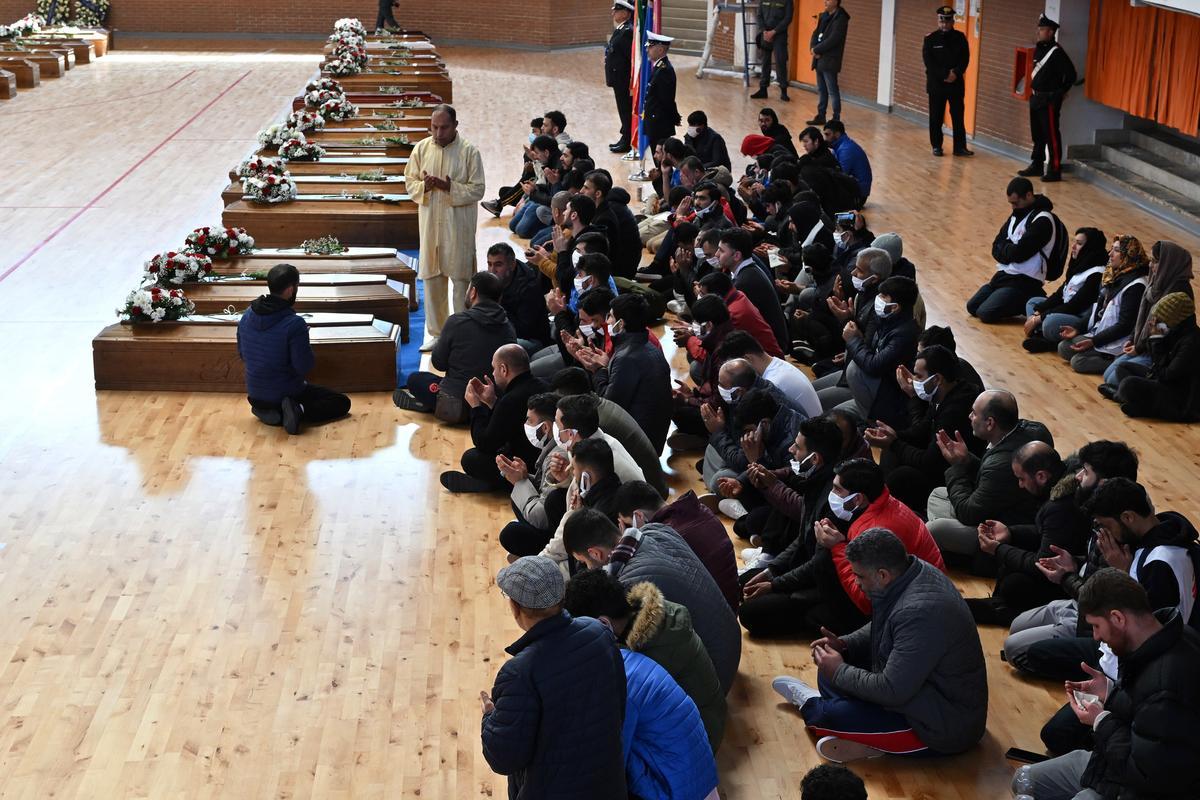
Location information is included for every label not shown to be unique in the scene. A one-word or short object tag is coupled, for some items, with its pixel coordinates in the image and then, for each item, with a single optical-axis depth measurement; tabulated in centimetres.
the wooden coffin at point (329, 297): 929
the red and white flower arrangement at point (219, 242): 1001
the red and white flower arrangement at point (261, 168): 1216
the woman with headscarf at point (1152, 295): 806
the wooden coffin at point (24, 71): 2208
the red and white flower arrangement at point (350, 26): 2277
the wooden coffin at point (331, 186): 1252
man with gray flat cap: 373
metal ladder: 2222
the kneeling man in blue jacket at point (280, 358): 793
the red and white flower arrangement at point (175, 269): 934
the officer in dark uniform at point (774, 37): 2110
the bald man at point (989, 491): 588
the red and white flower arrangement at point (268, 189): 1195
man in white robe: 934
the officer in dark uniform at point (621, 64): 1688
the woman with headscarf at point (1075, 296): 907
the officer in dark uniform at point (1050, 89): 1434
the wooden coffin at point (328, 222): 1176
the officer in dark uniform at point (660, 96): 1439
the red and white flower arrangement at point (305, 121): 1489
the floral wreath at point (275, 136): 1408
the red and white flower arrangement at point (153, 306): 879
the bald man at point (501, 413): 687
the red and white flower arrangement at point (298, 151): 1372
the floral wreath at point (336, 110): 1604
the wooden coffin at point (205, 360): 862
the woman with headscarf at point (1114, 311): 845
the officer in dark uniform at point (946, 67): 1596
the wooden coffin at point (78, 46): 2467
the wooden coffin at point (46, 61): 2319
